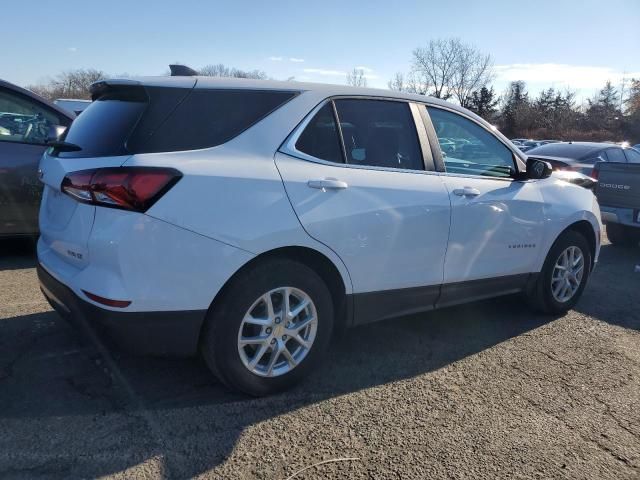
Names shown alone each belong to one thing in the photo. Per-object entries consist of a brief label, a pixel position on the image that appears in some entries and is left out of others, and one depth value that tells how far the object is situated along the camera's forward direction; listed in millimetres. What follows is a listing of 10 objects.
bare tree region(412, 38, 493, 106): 65562
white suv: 2672
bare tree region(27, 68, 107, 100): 51719
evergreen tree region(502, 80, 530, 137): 65812
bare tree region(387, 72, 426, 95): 65625
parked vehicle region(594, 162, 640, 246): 7656
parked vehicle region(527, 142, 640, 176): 11062
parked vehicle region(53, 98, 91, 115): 12434
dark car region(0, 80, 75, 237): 5500
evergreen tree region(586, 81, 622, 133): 63531
